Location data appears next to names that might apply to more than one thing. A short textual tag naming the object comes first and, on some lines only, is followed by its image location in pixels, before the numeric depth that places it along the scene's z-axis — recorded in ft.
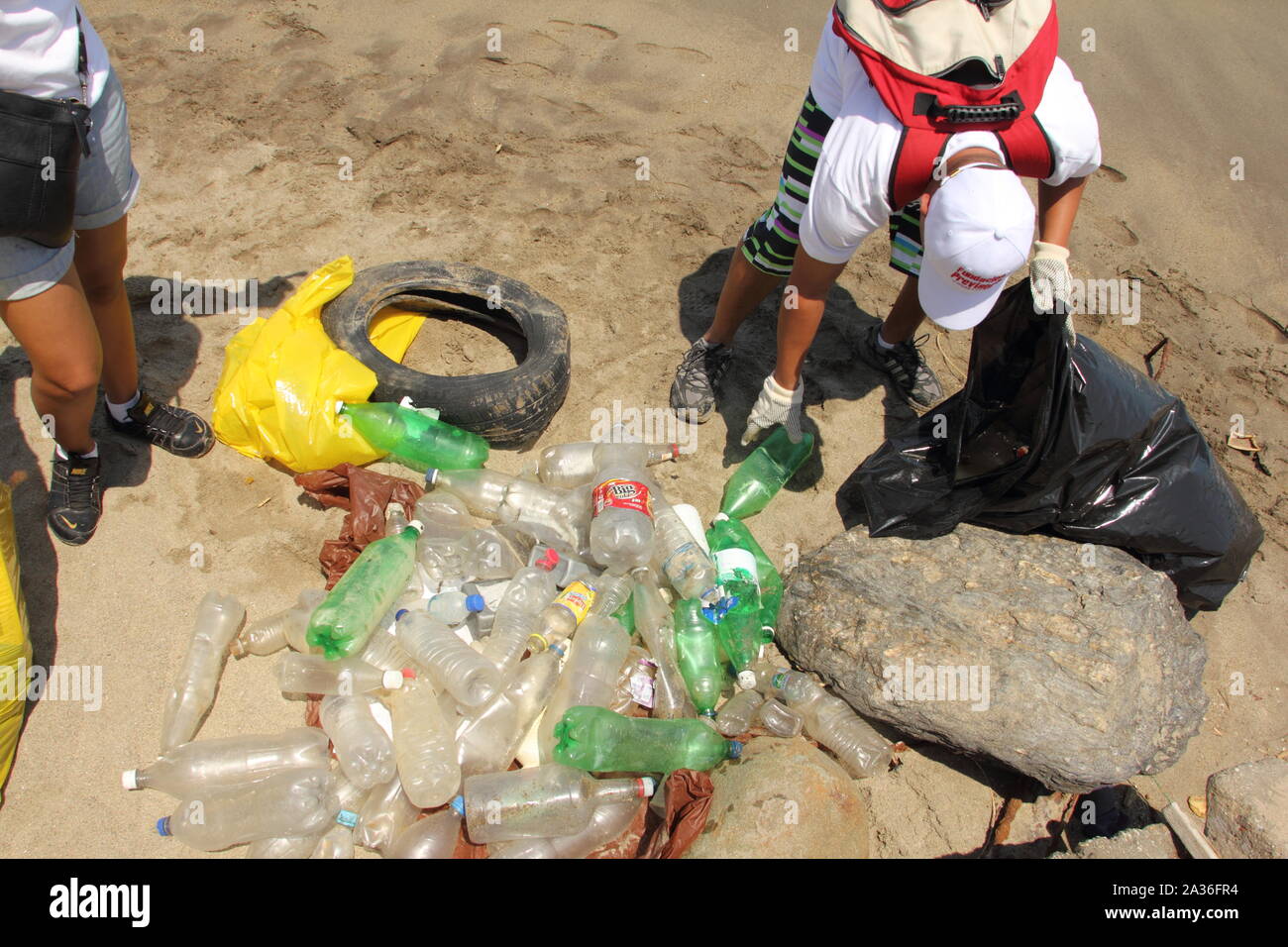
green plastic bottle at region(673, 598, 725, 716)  9.24
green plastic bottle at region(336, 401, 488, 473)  10.80
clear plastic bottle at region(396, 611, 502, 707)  8.45
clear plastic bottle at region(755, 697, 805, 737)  9.07
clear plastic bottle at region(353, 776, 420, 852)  8.00
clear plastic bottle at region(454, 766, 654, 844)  8.00
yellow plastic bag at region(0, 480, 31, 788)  8.14
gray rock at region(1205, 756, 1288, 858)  8.62
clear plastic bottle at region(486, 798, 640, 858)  7.91
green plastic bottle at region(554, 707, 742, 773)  8.14
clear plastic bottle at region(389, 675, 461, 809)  8.05
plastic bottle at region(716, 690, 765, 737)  9.07
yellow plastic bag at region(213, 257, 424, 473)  10.46
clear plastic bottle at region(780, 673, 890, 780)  9.12
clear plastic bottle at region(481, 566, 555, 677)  8.89
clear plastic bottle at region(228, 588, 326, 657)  9.16
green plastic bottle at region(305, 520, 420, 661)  8.66
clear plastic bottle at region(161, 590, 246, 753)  8.55
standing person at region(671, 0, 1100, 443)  7.90
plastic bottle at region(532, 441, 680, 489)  11.12
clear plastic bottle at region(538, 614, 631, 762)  8.62
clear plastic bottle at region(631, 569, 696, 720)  8.98
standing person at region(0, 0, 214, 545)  6.99
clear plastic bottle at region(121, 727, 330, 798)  8.22
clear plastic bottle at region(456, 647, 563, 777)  8.33
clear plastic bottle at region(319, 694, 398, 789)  8.13
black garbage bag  9.00
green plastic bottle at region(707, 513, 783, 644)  9.93
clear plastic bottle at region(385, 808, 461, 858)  7.88
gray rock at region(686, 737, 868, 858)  7.86
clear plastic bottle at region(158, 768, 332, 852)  7.89
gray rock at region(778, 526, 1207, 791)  8.54
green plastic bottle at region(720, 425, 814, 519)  11.14
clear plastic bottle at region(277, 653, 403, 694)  8.56
